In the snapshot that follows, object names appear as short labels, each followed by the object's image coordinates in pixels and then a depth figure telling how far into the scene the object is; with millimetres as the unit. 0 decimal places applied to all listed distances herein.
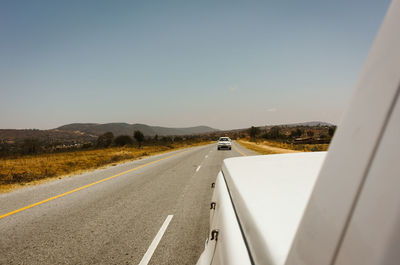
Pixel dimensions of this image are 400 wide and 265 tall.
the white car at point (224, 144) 25859
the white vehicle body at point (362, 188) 444
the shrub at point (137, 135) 60644
